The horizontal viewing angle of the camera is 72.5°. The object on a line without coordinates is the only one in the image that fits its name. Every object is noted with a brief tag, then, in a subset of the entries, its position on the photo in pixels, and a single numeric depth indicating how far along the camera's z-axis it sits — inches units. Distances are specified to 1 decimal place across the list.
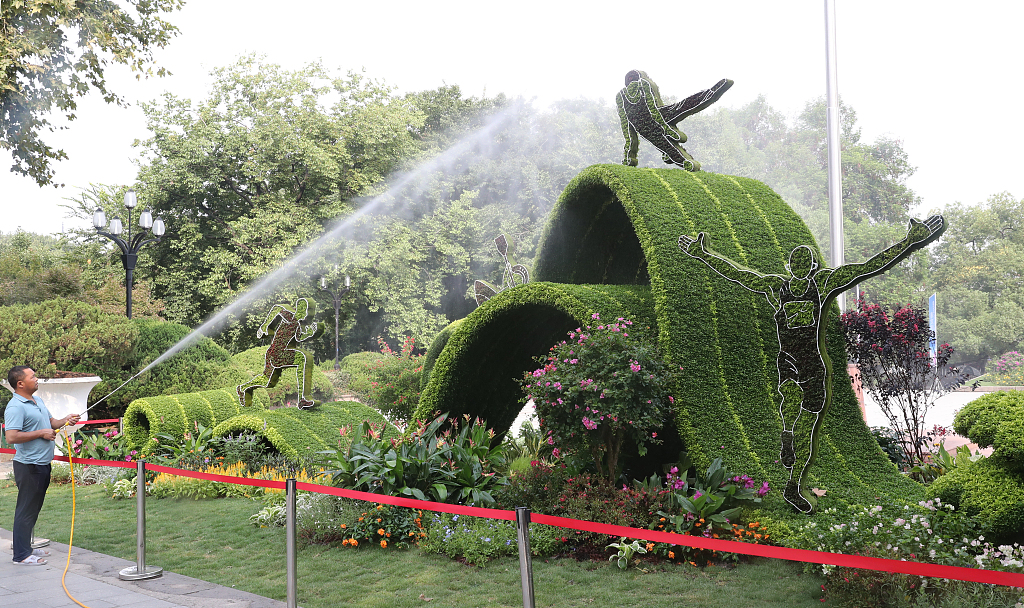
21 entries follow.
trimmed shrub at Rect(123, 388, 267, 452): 382.6
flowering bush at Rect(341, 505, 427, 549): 233.9
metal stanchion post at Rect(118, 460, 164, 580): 206.7
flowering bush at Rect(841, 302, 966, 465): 275.1
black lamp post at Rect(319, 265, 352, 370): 978.9
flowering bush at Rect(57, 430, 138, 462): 400.5
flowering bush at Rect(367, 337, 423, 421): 475.5
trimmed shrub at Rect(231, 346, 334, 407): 583.8
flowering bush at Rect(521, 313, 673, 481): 217.9
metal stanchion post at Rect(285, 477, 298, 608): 169.9
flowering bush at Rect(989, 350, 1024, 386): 896.3
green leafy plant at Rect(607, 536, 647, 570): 192.0
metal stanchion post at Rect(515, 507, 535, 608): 130.3
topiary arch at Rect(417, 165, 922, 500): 225.5
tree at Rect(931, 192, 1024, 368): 1086.4
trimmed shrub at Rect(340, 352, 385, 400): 589.6
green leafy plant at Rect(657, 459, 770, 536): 199.2
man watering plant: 224.8
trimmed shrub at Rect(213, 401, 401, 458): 326.6
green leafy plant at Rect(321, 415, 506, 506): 245.0
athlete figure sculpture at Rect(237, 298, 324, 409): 354.3
